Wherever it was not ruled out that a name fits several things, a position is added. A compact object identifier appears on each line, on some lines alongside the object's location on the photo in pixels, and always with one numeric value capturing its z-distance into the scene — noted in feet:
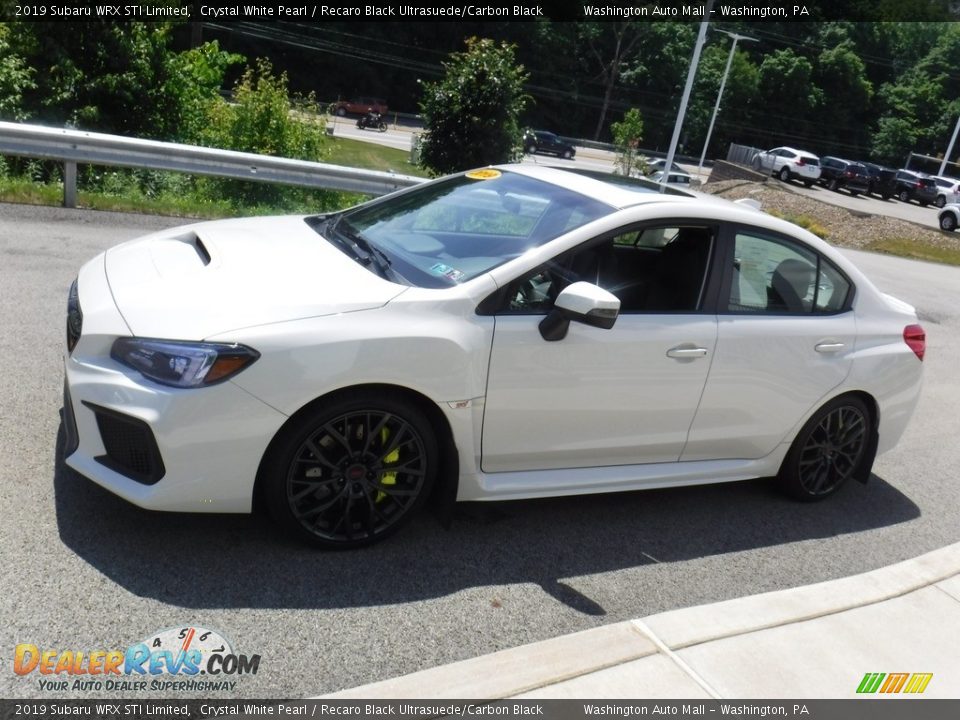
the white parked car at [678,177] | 143.04
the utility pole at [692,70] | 91.83
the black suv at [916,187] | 176.14
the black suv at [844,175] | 166.09
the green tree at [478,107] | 65.31
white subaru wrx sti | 11.02
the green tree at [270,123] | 45.93
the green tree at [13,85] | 46.19
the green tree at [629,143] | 116.67
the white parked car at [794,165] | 160.86
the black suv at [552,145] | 204.74
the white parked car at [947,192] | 174.40
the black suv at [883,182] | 173.06
